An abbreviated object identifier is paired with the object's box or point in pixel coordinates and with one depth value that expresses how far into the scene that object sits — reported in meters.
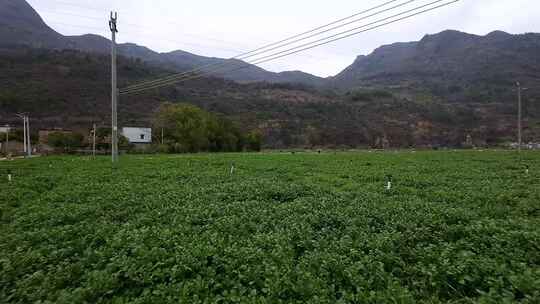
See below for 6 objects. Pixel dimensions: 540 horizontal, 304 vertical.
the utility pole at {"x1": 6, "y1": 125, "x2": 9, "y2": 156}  46.83
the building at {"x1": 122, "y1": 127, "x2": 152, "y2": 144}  56.16
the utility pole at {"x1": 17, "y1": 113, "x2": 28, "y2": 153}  43.22
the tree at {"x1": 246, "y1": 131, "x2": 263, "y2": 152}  60.56
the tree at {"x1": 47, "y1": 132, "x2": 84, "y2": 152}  44.12
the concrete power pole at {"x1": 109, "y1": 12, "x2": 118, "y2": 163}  20.73
